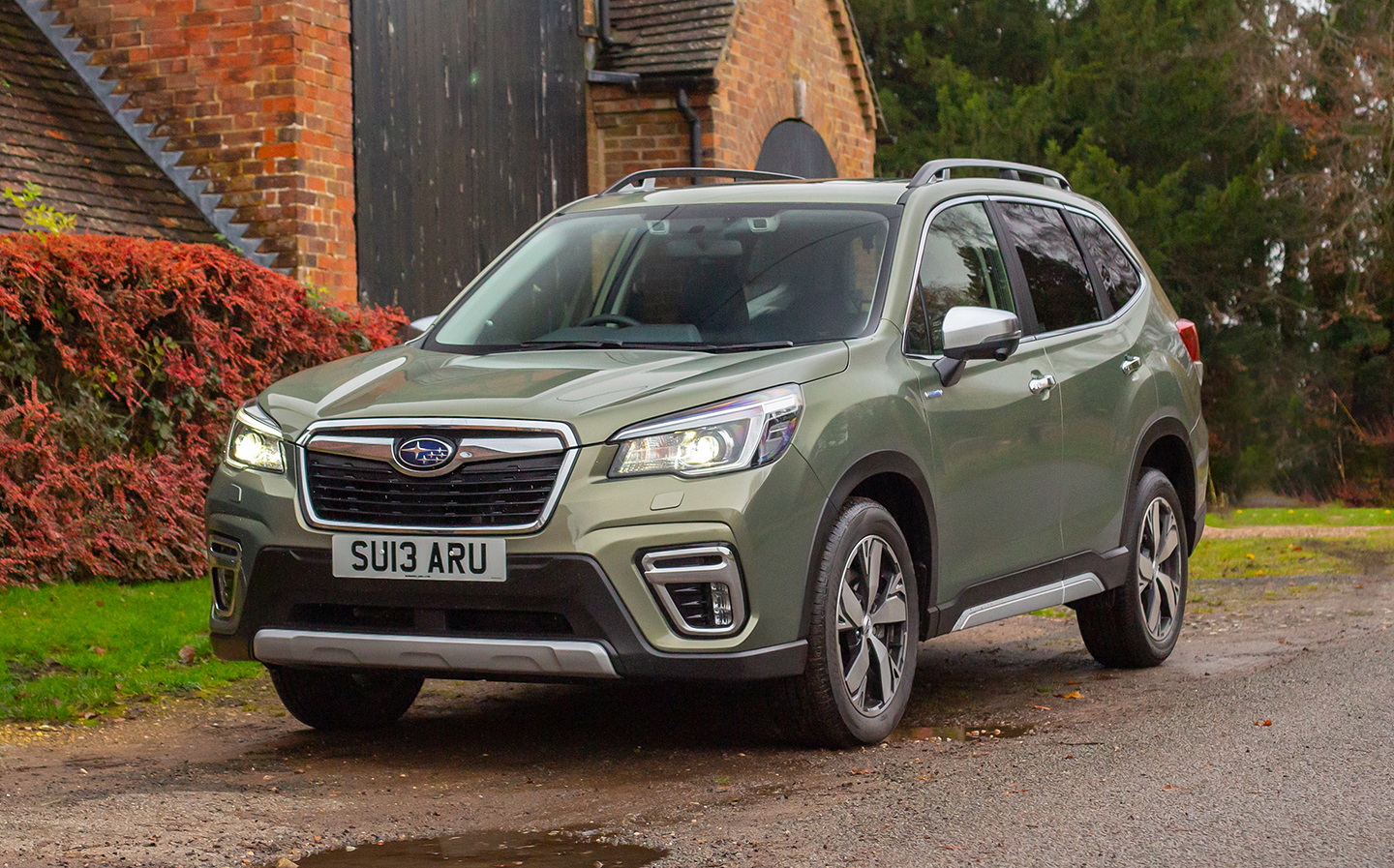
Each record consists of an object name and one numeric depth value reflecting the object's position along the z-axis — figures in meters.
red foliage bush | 8.98
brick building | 13.40
